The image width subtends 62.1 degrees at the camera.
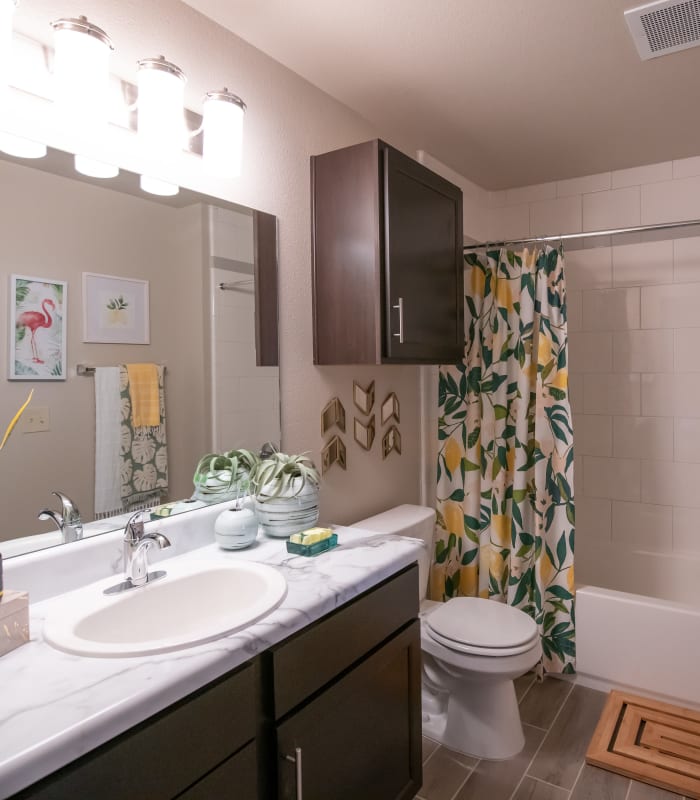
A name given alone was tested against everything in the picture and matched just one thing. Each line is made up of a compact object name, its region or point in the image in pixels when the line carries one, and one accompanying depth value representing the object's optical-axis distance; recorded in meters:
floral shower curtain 2.48
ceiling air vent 1.65
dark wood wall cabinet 1.91
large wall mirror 1.27
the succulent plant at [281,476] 1.67
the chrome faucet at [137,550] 1.31
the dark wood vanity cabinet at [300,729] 0.86
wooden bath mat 1.87
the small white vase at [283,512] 1.67
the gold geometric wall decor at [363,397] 2.32
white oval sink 1.02
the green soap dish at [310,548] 1.52
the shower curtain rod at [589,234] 2.33
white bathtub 2.21
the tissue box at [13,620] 0.99
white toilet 1.91
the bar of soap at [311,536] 1.54
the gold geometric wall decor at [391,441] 2.52
